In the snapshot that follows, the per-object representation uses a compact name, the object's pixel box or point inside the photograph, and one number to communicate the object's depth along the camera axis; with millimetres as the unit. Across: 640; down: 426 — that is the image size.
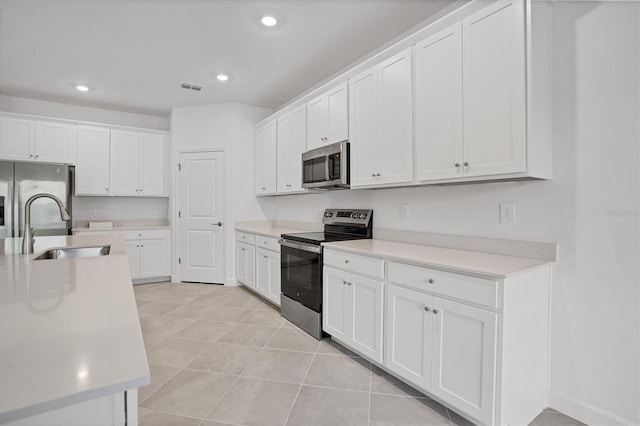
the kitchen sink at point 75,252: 2145
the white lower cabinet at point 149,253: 4570
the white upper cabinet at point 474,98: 1705
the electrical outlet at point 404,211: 2707
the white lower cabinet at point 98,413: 547
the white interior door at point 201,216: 4645
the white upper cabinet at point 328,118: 2938
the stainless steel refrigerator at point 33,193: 3707
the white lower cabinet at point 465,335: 1535
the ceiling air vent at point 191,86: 3902
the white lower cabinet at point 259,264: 3525
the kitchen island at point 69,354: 526
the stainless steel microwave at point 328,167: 2887
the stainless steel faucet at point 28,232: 1854
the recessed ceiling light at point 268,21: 2529
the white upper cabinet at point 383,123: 2322
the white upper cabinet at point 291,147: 3590
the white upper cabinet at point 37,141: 3994
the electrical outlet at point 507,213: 1995
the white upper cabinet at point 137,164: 4680
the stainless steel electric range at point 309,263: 2785
